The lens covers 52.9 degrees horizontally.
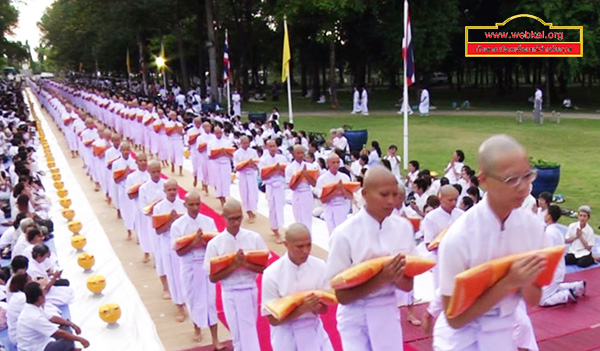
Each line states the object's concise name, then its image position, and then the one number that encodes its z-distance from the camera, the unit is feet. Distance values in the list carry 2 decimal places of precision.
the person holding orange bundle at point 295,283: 16.25
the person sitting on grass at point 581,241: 28.55
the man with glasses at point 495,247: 9.56
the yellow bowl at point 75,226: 38.75
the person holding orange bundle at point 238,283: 19.24
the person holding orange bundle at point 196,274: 22.58
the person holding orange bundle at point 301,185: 33.35
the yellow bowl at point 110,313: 25.13
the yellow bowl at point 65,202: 46.21
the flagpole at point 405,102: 53.36
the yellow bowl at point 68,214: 42.16
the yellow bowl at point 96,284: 28.66
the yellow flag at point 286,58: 68.07
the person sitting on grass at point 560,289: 23.76
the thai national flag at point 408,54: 54.08
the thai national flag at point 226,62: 83.43
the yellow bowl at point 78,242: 35.58
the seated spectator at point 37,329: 20.44
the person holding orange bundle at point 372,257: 13.26
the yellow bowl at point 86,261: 32.27
